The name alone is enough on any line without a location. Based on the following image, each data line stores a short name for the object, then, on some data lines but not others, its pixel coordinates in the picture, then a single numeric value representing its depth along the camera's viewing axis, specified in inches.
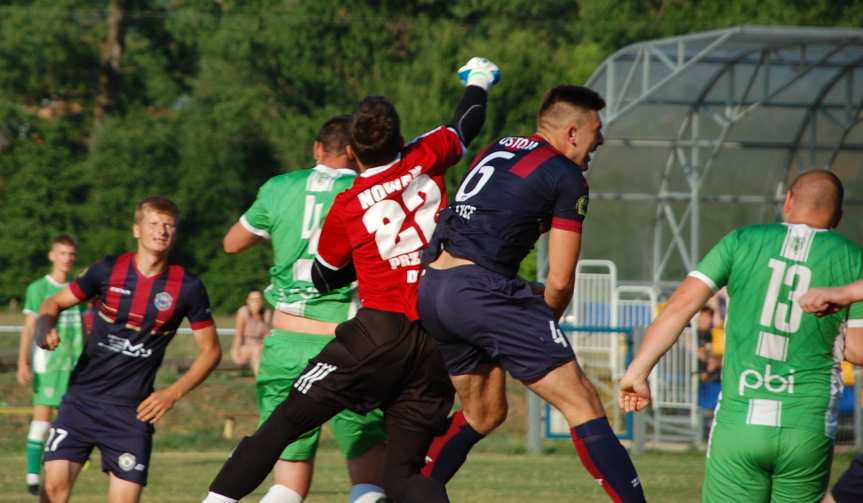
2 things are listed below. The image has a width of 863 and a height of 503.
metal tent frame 1653.5
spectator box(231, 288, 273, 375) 1562.5
